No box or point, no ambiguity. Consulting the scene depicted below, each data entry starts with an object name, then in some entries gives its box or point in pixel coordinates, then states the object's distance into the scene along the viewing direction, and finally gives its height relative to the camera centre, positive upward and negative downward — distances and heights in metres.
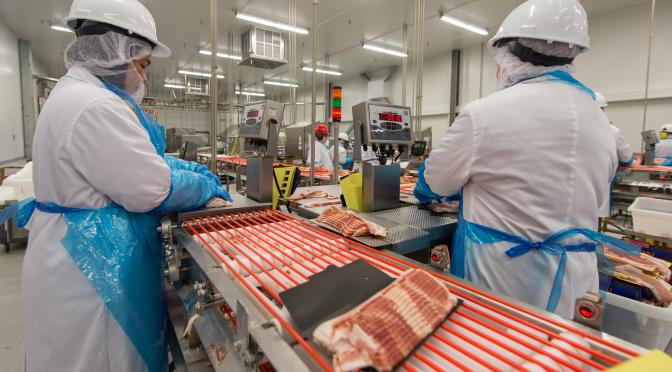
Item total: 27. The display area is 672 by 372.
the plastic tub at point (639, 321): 1.41 -0.68
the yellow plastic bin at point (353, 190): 1.92 -0.17
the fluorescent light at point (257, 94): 16.67 +3.24
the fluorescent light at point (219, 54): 9.71 +3.10
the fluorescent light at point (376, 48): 9.11 +3.07
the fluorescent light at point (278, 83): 13.82 +3.18
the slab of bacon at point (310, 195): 2.14 -0.23
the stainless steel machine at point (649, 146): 4.99 +0.27
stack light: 2.41 +0.40
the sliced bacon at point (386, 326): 0.57 -0.31
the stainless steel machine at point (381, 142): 1.84 +0.10
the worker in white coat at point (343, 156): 7.42 +0.08
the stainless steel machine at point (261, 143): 1.89 +0.09
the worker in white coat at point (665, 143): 5.59 +0.36
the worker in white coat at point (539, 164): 1.21 -0.01
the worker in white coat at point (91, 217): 1.17 -0.22
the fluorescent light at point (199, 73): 11.95 +3.14
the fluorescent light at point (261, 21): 6.70 +2.79
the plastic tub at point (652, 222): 2.55 -0.45
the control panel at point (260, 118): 1.92 +0.23
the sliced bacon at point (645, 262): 1.79 -0.54
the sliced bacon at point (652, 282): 1.64 -0.59
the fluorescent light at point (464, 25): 6.96 +2.97
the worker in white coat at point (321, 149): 6.57 +0.20
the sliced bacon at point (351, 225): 1.28 -0.26
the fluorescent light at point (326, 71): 11.83 +3.23
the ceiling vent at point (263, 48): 6.15 +2.08
